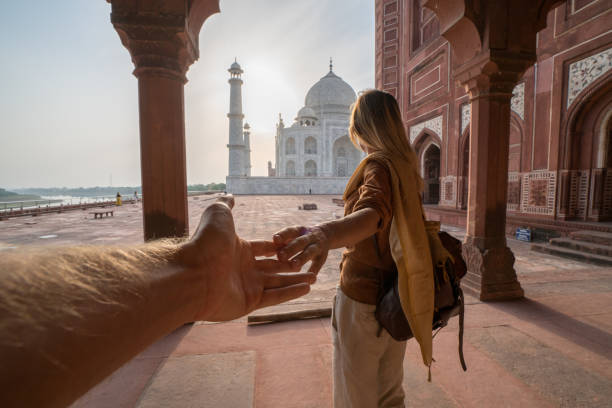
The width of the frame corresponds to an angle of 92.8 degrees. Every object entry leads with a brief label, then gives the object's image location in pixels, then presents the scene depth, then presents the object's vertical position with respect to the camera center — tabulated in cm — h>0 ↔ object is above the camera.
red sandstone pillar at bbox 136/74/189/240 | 219 +26
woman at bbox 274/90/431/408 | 94 -27
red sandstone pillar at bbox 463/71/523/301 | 284 +13
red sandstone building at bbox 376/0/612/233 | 555 +134
